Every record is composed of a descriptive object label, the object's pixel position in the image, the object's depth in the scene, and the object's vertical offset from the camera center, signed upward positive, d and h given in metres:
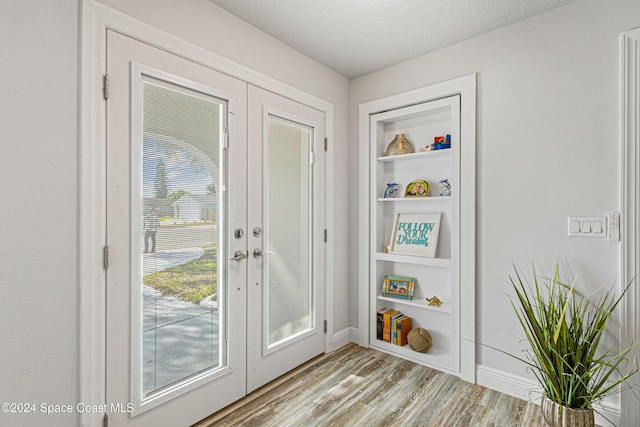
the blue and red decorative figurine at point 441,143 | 2.51 +0.57
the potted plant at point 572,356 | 1.57 -0.76
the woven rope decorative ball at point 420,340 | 2.56 -1.05
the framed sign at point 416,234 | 2.62 -0.18
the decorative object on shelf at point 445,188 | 2.53 +0.21
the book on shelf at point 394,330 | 2.74 -1.02
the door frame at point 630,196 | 1.73 +0.10
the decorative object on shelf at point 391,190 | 2.86 +0.21
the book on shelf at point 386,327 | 2.78 -1.01
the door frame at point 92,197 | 1.40 +0.07
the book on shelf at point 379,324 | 2.86 -1.02
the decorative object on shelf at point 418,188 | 2.66 +0.22
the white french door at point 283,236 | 2.16 -0.17
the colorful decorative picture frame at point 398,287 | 2.76 -0.66
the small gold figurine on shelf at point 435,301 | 2.57 -0.73
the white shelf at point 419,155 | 2.49 +0.49
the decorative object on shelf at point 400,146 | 2.76 +0.60
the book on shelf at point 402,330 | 2.72 -1.02
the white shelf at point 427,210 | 2.32 +0.01
